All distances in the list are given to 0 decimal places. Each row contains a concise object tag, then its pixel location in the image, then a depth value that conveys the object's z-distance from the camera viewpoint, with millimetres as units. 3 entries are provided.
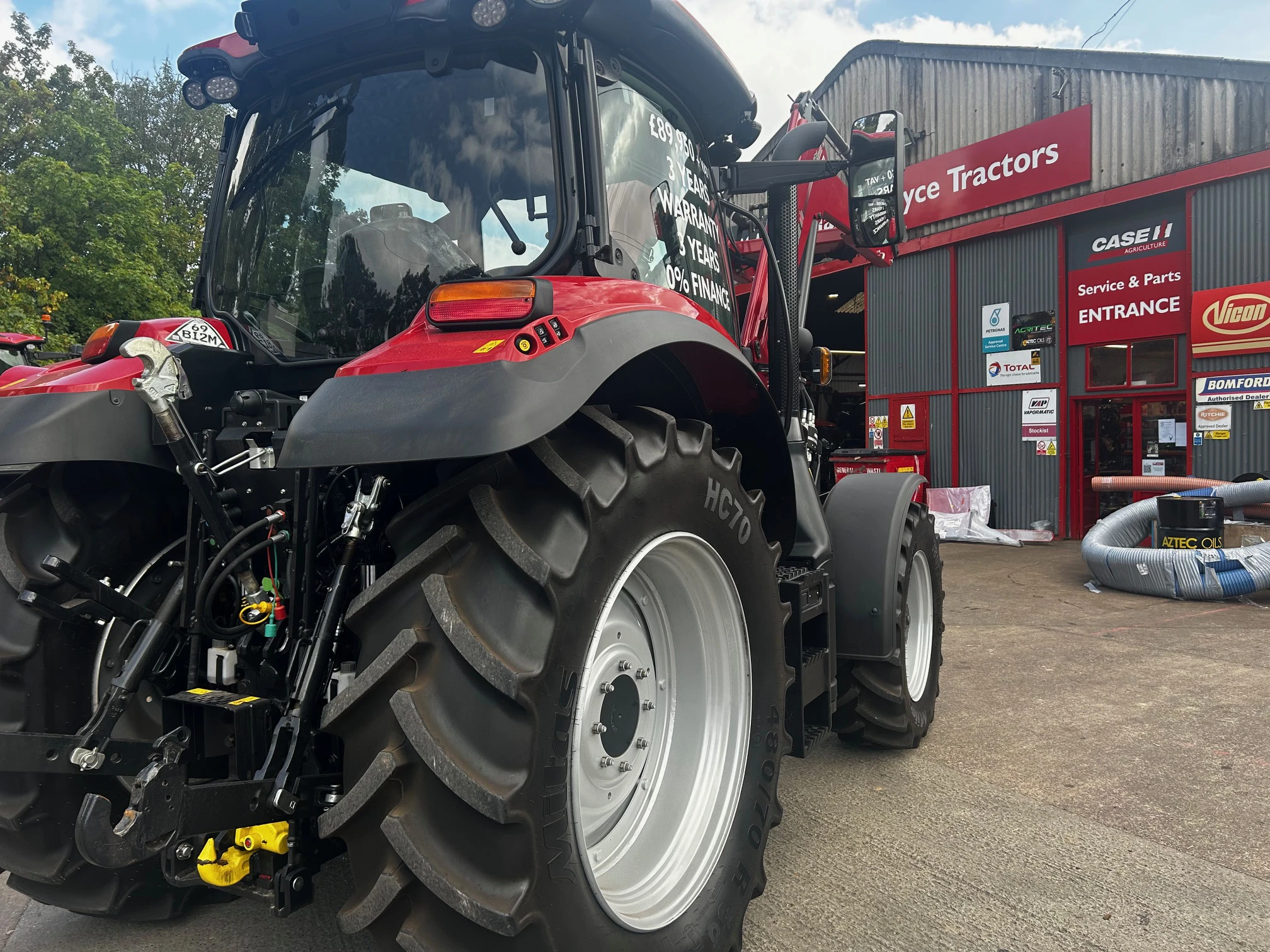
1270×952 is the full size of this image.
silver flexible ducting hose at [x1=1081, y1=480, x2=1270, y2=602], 7484
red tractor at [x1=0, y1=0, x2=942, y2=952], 1625
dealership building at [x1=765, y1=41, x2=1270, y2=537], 10758
